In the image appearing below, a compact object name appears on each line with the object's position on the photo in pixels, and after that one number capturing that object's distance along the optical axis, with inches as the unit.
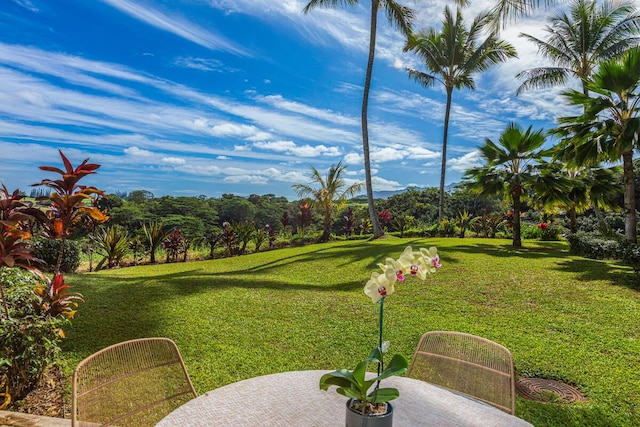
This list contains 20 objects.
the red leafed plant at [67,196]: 116.6
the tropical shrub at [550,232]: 508.1
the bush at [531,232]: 529.9
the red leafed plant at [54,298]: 114.0
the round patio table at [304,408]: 52.2
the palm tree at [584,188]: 375.2
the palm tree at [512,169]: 378.0
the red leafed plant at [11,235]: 98.2
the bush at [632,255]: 239.9
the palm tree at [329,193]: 604.7
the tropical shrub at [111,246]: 343.6
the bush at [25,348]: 93.0
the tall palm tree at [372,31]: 468.4
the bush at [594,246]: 307.3
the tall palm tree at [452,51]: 587.8
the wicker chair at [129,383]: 62.9
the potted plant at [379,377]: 42.0
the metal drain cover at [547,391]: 108.3
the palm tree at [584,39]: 483.8
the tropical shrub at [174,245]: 394.7
